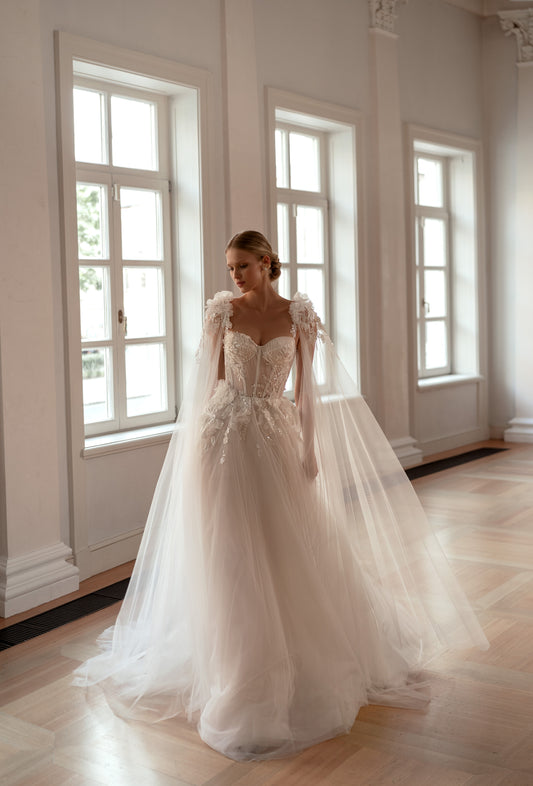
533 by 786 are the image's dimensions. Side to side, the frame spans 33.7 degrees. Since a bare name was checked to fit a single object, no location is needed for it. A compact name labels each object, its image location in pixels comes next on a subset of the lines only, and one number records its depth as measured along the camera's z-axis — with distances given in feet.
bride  9.29
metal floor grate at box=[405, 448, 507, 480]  23.08
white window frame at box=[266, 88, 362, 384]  21.90
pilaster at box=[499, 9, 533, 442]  27.04
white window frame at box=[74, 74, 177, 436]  15.88
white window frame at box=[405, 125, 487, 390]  27.43
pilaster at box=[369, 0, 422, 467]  22.50
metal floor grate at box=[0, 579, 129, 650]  12.28
